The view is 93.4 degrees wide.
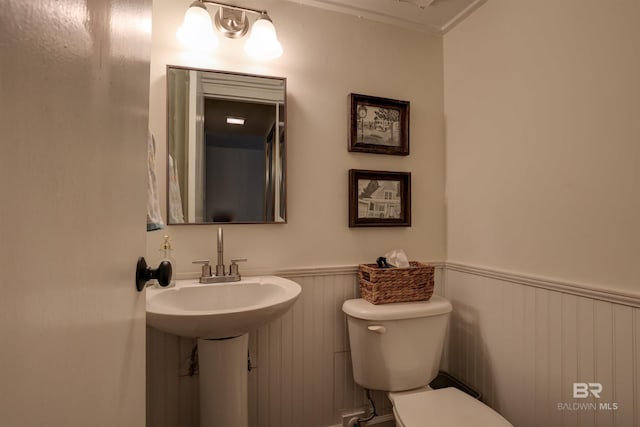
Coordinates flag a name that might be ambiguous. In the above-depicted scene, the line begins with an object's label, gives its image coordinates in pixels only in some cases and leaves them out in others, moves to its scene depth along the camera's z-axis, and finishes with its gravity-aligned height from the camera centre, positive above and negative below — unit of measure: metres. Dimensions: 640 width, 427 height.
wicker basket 1.37 -0.32
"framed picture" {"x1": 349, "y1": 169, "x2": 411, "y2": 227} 1.56 +0.08
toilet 1.29 -0.58
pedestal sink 0.93 -0.36
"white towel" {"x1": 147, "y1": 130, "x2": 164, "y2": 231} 0.95 +0.04
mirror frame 1.31 +0.30
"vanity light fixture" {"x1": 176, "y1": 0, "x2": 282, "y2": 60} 1.27 +0.82
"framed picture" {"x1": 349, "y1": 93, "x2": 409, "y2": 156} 1.57 +0.48
